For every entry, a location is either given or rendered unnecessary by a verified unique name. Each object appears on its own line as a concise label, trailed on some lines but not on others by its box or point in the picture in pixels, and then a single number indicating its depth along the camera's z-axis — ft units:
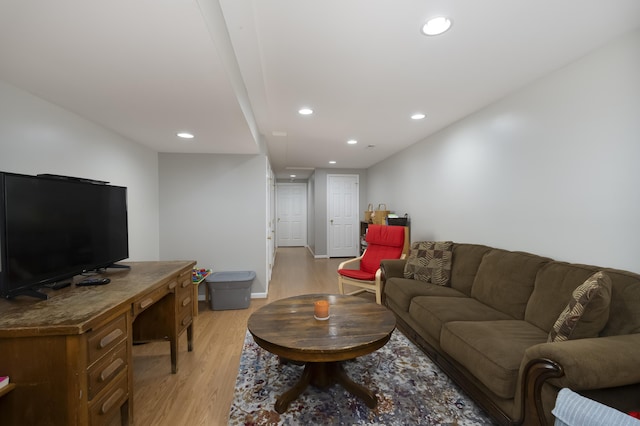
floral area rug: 5.26
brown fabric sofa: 3.92
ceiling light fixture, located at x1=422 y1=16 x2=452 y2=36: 4.85
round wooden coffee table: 5.00
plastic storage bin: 10.94
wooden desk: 3.44
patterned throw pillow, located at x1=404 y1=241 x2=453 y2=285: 9.38
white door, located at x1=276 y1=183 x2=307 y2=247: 29.71
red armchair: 11.31
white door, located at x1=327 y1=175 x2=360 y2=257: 22.40
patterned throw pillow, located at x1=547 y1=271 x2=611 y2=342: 4.59
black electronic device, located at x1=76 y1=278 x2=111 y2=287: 5.23
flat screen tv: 4.12
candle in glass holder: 6.19
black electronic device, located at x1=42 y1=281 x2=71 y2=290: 4.98
